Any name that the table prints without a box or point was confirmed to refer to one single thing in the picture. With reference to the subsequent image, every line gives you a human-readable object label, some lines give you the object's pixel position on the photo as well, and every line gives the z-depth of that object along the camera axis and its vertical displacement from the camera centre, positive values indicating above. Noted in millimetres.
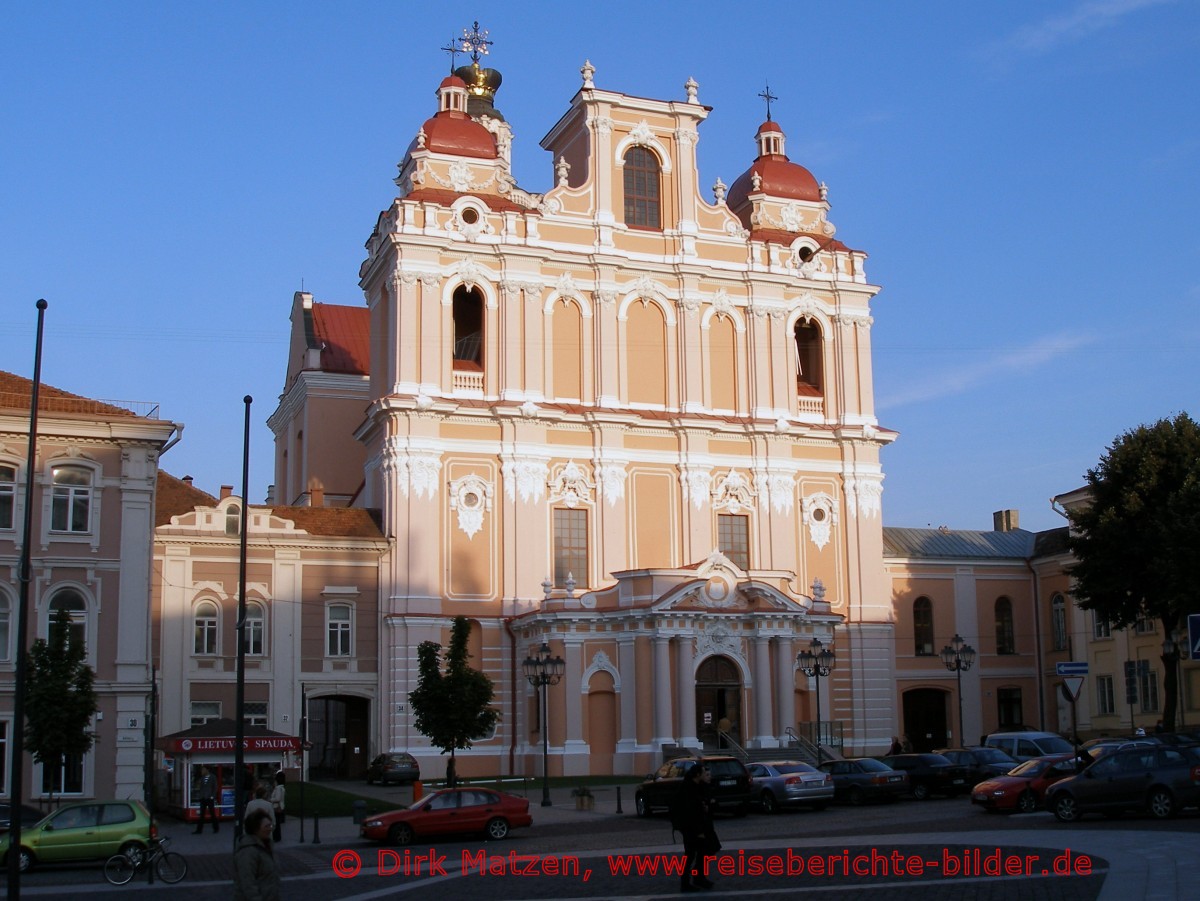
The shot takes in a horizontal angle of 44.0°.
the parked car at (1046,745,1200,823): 28500 -2327
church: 53938 +9230
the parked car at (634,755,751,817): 36781 -2903
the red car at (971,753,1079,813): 33031 -2705
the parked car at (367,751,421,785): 50594 -3213
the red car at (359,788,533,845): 32250 -3130
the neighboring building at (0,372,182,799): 41625 +3670
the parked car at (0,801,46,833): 30647 -2999
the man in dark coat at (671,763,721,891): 21500 -2295
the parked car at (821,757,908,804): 38688 -2946
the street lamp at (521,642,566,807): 45281 +106
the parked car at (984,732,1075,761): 41875 -2215
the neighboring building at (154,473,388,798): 52875 +2148
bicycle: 26672 -3376
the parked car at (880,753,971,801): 39656 -2870
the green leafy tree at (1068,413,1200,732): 48656 +4586
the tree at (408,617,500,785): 43375 -711
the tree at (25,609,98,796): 36375 -535
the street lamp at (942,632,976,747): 51500 +396
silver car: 37281 -2941
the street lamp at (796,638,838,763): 49969 +303
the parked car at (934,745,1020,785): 39750 -2516
